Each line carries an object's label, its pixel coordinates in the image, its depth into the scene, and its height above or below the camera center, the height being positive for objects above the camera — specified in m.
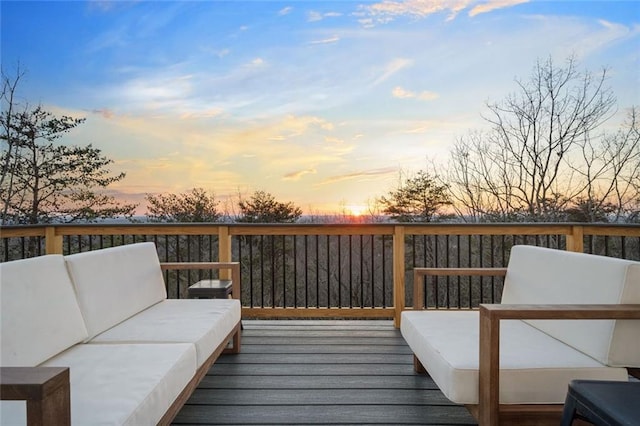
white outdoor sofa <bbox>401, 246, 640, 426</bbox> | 1.55 -0.66
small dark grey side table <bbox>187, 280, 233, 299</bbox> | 3.34 -0.68
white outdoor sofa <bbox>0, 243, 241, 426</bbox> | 1.13 -0.61
